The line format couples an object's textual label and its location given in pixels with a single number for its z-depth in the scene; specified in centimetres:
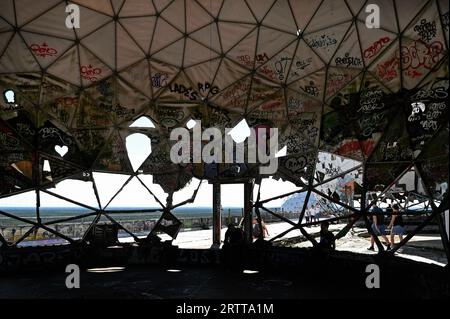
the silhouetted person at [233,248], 1448
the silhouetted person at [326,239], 1292
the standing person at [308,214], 1620
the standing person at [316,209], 1574
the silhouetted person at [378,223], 1453
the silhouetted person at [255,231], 1755
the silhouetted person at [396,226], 1508
